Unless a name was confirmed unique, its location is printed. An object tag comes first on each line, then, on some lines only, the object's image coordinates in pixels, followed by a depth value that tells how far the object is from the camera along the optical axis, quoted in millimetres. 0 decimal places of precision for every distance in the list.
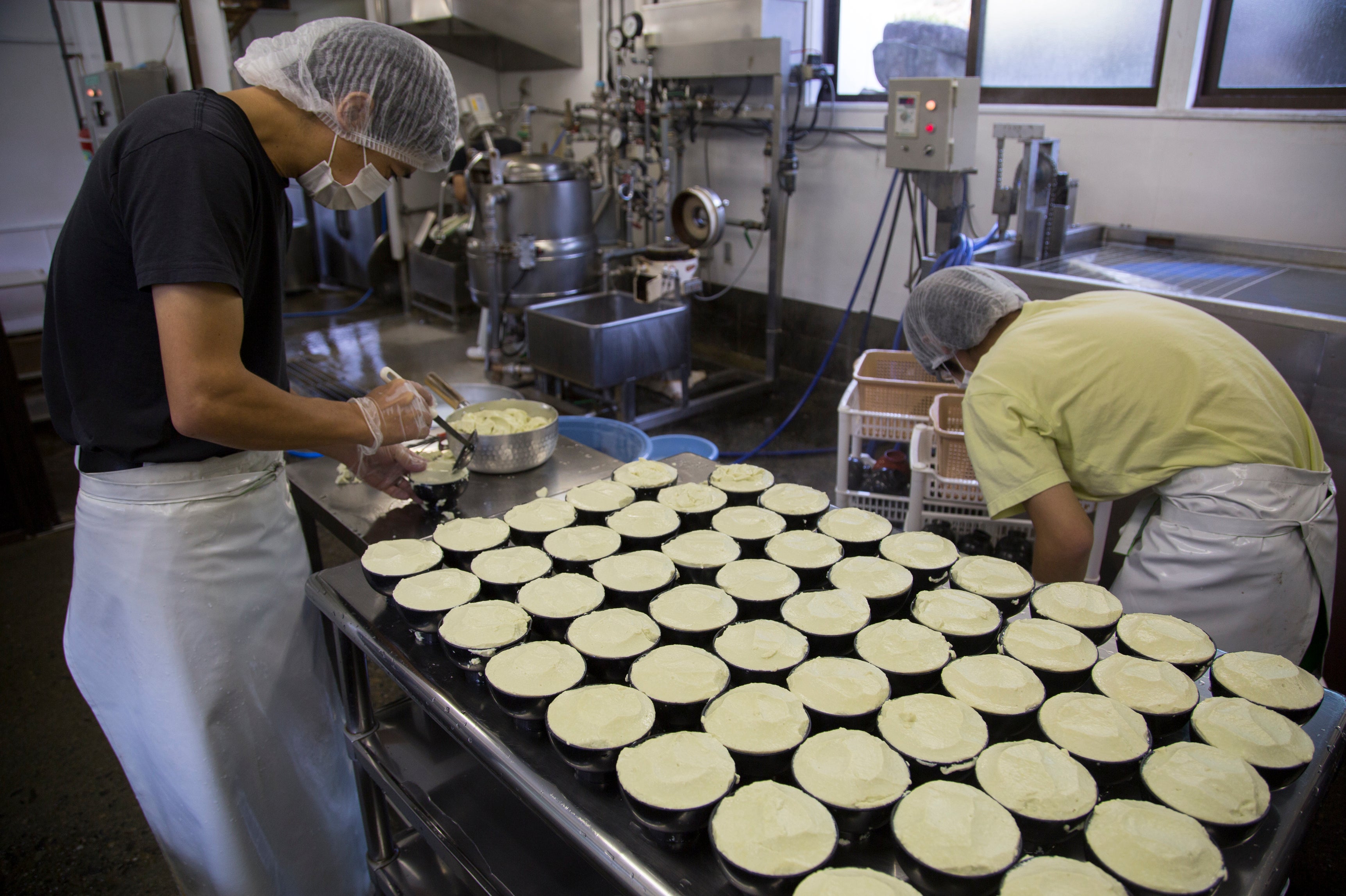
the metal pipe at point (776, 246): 3910
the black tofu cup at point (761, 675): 1043
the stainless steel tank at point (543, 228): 4203
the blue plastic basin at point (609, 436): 2463
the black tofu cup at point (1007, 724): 977
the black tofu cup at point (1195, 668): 1079
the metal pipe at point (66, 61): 4818
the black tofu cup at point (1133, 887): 758
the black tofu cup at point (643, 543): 1366
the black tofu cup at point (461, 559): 1363
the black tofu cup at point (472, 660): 1100
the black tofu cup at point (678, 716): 984
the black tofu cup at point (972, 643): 1107
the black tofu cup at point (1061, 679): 1038
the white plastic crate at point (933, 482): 2107
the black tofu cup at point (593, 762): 920
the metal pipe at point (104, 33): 5195
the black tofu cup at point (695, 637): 1117
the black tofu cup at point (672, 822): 833
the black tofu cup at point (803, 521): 1441
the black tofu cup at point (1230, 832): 833
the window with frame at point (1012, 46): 3205
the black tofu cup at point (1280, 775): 896
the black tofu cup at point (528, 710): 1009
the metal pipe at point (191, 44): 4445
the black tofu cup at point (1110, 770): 895
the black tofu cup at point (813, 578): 1277
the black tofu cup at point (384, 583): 1286
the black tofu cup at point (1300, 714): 989
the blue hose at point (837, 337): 3779
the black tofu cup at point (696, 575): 1292
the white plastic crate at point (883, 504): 2492
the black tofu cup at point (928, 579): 1263
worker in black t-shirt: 1098
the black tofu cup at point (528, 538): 1417
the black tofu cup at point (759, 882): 783
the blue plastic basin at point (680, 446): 2826
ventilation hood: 5273
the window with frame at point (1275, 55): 2727
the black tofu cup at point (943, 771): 900
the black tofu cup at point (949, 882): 770
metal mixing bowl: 1808
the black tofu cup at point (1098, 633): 1137
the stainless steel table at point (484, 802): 843
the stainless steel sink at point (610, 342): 3529
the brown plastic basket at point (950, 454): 2057
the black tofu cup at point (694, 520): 1465
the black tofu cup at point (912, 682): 1041
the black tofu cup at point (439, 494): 1627
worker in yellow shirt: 1443
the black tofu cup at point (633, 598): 1216
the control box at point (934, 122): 2766
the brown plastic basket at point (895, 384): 2457
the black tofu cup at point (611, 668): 1071
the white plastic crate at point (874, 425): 2369
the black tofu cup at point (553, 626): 1160
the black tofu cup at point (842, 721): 977
